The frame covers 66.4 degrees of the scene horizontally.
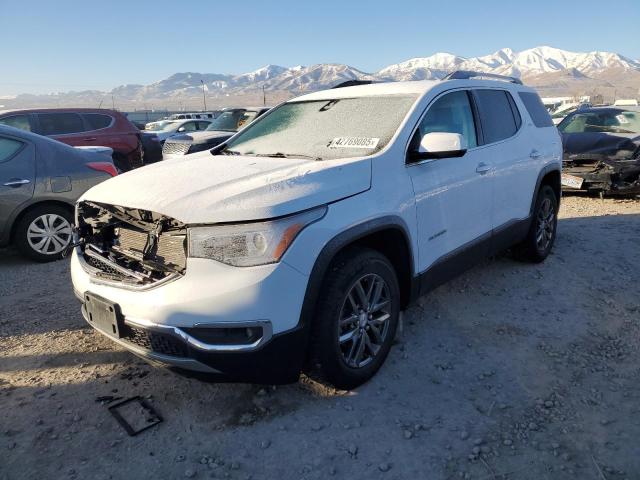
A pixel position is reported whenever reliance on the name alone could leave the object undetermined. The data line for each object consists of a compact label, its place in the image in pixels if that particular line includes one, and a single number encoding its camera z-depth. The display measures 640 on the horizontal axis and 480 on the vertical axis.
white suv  2.33
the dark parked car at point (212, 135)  9.72
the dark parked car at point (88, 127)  9.01
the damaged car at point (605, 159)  7.64
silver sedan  5.18
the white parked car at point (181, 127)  19.09
